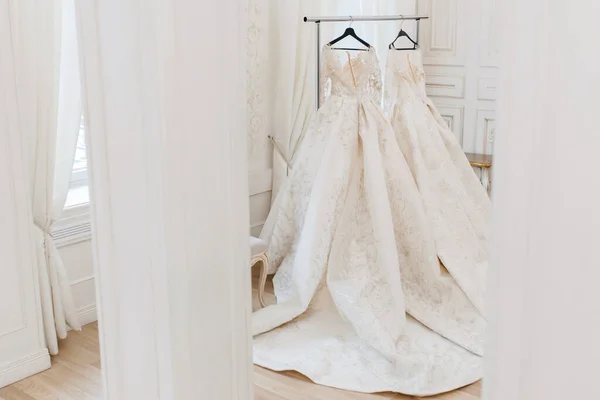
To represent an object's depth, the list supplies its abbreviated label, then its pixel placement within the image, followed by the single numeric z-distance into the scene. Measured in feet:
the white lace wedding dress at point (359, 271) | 9.05
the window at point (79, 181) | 10.84
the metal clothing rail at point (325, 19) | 11.73
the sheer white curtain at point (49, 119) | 9.03
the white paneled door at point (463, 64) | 15.06
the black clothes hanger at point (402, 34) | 12.68
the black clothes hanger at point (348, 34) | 11.46
